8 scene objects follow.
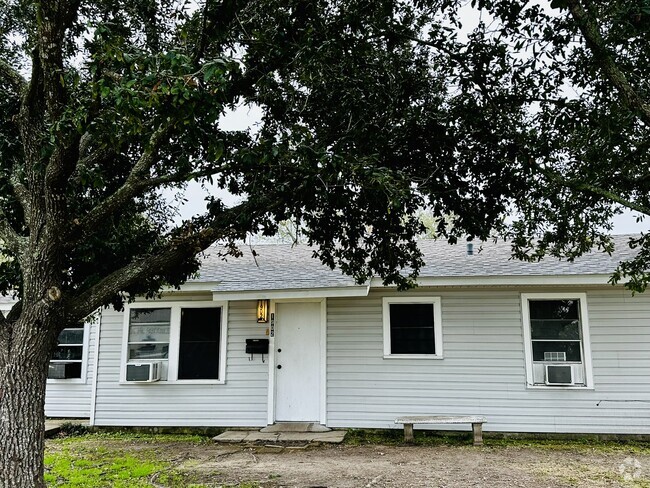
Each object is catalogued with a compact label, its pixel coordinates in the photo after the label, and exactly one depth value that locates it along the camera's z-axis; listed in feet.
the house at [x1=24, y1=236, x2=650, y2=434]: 26.84
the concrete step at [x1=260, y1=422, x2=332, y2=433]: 27.27
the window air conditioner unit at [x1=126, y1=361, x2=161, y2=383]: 28.86
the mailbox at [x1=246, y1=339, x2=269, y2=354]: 29.09
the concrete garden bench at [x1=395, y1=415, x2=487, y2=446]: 25.27
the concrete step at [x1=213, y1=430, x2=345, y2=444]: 25.62
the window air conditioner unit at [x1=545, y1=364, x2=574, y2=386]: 26.76
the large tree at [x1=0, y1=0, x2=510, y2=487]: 12.70
